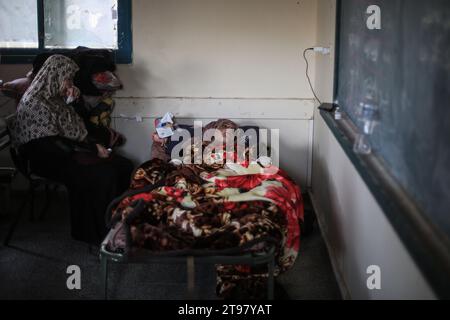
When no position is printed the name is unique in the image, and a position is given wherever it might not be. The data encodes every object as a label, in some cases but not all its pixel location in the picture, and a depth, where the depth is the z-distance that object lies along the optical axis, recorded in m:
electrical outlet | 3.71
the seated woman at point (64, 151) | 3.64
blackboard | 1.59
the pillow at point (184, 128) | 4.09
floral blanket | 2.58
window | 4.36
